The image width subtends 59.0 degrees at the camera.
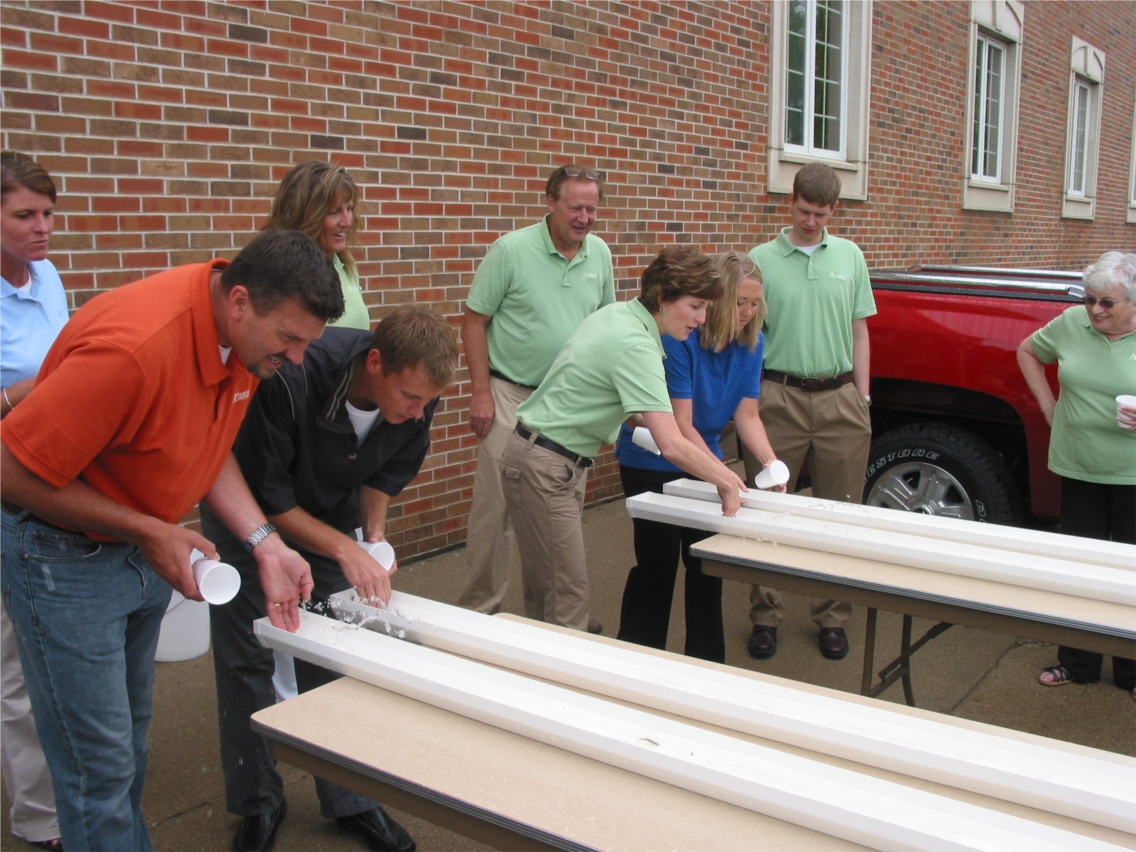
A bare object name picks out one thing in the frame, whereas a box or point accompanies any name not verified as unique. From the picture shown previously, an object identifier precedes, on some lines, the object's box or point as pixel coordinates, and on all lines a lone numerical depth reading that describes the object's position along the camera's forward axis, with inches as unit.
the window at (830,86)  335.9
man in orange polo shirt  76.3
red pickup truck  190.4
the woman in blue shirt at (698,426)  144.0
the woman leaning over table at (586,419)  126.6
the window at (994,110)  444.5
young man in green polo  173.9
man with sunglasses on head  170.4
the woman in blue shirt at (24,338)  104.2
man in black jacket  97.7
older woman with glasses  152.2
